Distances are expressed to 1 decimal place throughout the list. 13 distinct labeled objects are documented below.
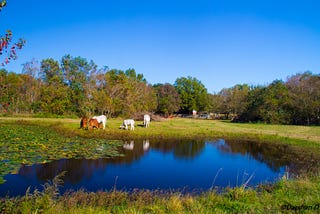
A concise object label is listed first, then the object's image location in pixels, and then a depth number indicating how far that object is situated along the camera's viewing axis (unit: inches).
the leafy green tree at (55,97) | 1462.8
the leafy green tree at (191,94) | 2475.4
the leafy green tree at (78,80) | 1500.4
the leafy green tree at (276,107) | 1451.8
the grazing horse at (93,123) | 810.5
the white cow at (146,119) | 953.5
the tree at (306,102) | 1379.2
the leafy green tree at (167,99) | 2257.6
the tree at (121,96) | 1491.1
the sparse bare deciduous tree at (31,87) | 1491.4
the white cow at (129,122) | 849.5
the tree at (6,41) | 137.0
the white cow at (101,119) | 826.2
